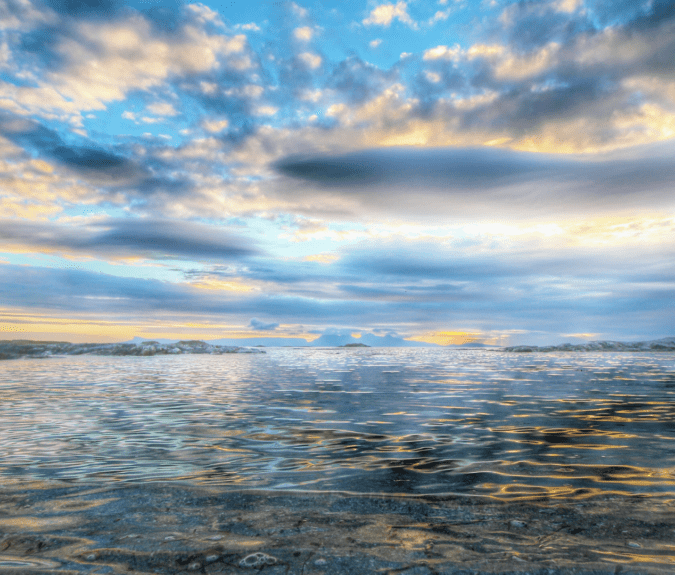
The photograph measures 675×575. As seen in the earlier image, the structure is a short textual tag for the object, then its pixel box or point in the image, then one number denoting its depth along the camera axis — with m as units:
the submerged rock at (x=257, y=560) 3.69
